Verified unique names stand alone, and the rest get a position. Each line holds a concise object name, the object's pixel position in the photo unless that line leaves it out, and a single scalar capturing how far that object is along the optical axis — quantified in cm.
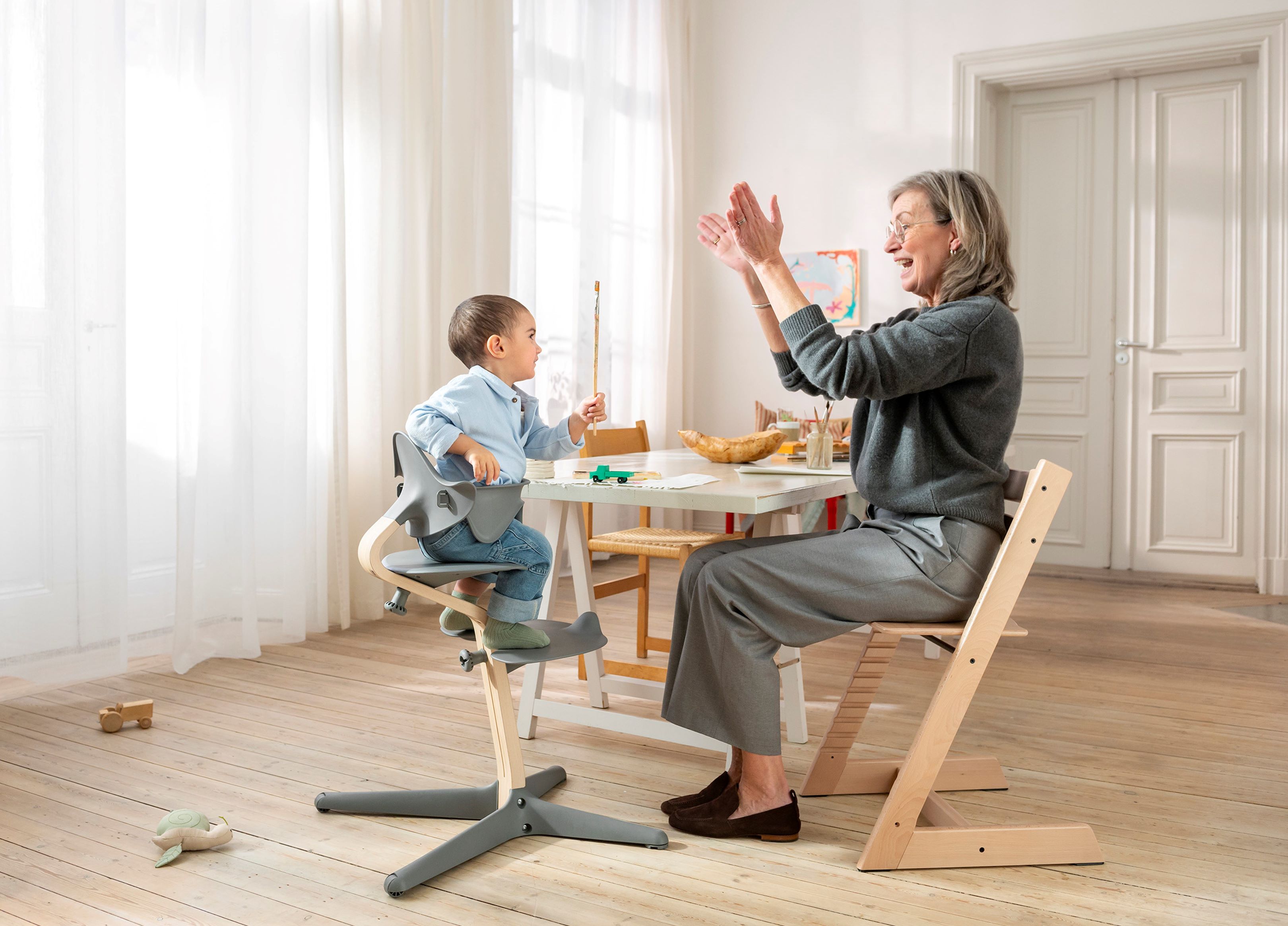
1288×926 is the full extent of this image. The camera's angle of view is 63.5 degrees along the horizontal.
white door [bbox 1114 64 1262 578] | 471
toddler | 176
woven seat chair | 279
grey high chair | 164
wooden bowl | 261
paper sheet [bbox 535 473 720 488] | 208
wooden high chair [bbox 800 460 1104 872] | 170
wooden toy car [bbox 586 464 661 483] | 217
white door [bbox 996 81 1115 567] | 499
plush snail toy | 181
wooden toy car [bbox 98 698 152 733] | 245
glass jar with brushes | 244
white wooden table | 198
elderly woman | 181
